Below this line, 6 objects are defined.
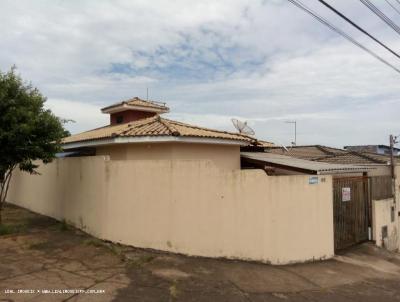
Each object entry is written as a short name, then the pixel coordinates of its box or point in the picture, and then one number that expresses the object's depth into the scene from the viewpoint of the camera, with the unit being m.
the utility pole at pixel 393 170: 14.34
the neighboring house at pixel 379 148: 30.83
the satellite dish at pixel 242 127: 15.69
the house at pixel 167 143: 10.57
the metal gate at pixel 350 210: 10.92
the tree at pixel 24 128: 9.82
